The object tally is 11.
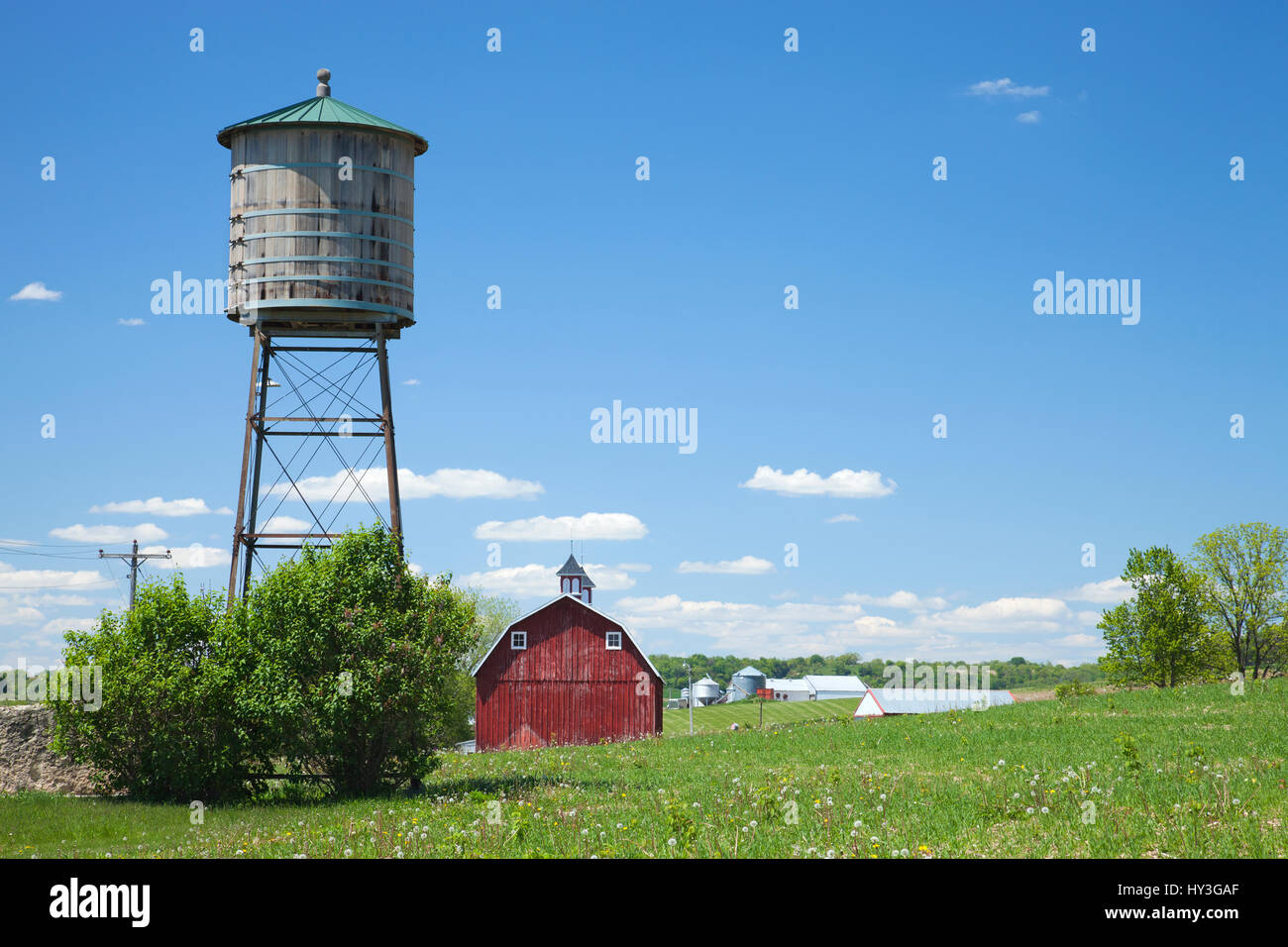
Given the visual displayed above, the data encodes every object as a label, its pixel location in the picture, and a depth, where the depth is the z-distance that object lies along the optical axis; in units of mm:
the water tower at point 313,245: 30969
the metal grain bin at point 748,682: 144875
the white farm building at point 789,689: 156875
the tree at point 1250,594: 64062
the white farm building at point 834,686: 160625
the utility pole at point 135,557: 56969
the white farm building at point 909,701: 89625
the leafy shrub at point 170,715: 26469
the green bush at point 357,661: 24844
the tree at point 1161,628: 62219
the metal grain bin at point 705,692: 129875
